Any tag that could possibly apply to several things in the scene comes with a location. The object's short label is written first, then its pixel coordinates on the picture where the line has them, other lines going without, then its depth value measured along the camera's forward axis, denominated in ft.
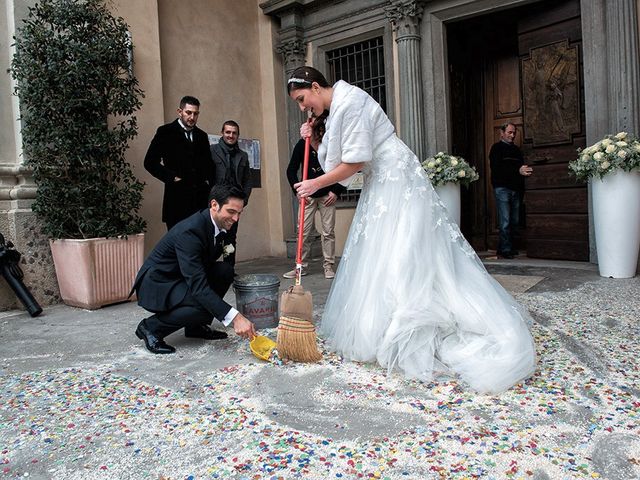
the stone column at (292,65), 23.82
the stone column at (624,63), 15.93
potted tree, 14.14
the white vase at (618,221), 14.89
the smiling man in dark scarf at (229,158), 16.42
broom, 8.87
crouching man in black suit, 9.28
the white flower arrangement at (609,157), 14.60
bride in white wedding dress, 8.18
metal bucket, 11.20
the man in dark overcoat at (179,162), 15.25
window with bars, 22.26
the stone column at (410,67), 20.22
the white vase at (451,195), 18.89
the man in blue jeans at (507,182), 20.48
